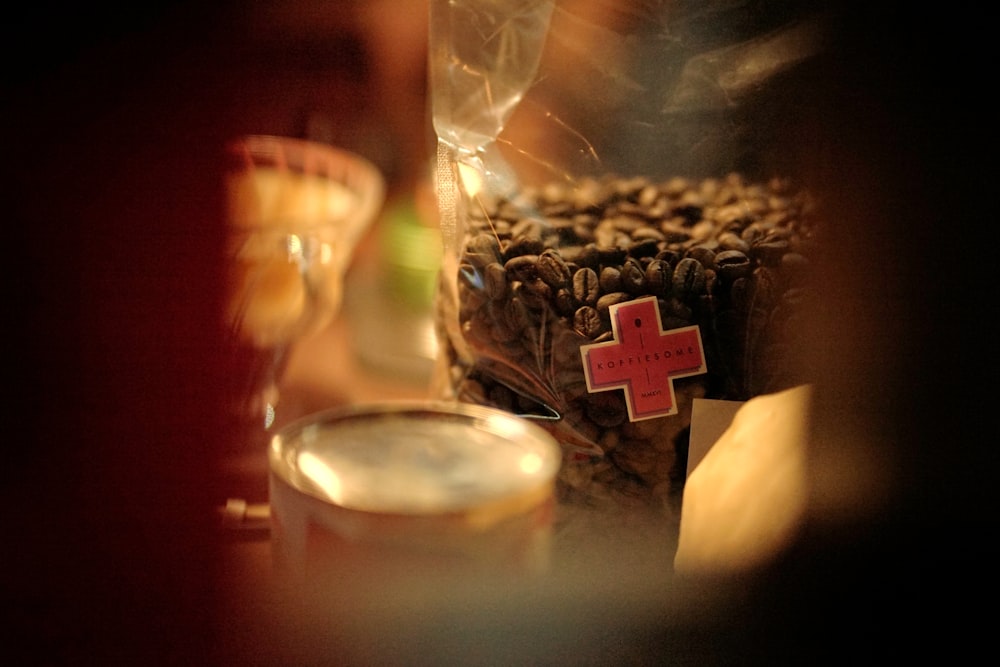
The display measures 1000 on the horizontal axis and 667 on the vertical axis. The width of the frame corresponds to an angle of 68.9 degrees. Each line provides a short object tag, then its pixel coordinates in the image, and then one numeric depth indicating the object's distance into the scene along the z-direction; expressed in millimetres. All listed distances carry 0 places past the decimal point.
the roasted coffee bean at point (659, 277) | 506
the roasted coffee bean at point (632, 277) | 508
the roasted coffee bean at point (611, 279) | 510
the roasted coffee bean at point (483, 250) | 534
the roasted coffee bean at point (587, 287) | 514
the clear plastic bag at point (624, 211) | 510
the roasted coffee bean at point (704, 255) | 506
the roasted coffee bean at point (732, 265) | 504
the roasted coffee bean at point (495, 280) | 531
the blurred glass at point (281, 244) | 508
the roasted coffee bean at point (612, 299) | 509
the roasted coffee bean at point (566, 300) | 518
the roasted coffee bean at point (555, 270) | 518
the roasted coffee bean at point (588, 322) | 514
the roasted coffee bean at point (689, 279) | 505
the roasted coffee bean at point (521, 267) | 521
